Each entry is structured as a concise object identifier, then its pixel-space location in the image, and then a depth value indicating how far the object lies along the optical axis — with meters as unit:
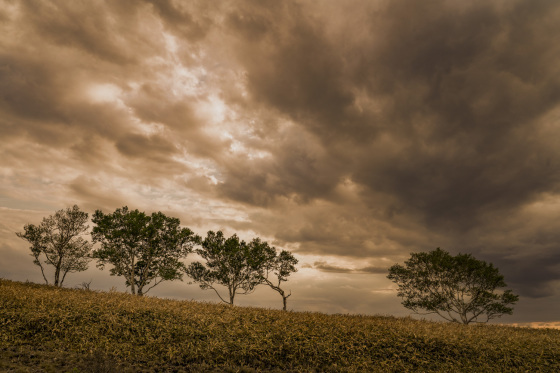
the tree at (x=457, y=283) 42.97
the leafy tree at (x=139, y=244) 41.72
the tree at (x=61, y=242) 45.50
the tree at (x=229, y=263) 44.53
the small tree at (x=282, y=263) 46.94
